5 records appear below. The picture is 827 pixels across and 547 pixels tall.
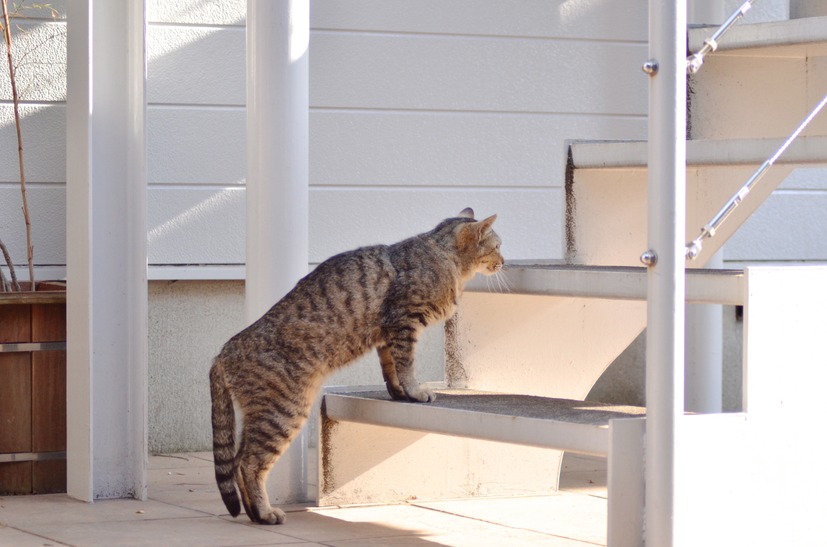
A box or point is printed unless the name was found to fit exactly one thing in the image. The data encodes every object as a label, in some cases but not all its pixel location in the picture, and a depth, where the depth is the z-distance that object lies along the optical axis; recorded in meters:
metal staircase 6.95
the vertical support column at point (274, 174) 9.52
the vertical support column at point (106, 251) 9.36
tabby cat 8.50
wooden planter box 9.73
